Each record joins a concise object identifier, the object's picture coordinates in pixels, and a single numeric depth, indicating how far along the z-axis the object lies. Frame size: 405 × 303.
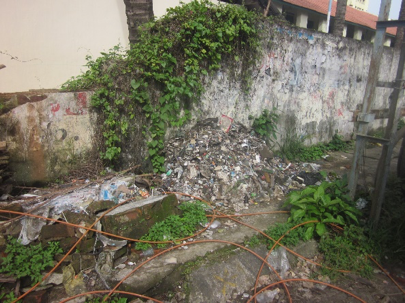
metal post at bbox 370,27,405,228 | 3.05
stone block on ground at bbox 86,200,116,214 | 3.04
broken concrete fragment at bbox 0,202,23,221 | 2.82
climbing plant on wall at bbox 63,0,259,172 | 3.89
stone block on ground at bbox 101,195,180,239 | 2.92
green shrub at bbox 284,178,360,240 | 3.23
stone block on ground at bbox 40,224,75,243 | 2.73
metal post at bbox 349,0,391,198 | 3.10
